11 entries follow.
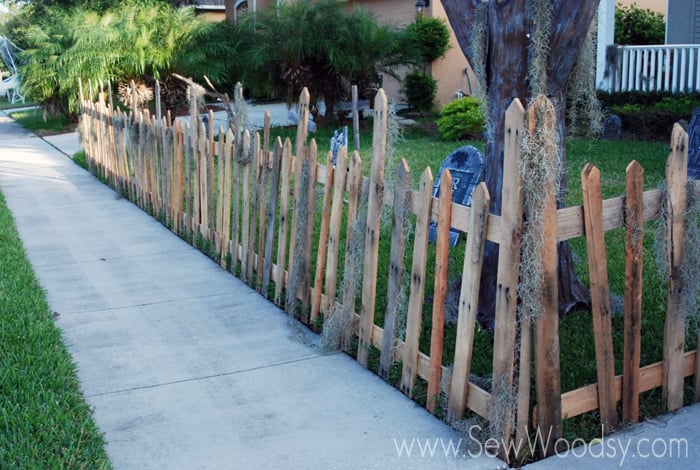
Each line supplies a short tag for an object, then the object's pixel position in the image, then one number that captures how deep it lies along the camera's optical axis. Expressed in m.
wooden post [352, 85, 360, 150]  8.34
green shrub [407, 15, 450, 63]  18.66
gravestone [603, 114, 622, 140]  13.43
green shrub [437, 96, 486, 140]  13.86
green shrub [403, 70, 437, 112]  18.80
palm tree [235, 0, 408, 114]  15.23
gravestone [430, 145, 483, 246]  7.17
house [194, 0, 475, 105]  19.20
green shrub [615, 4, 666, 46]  18.53
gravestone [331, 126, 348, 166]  8.86
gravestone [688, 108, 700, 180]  8.07
